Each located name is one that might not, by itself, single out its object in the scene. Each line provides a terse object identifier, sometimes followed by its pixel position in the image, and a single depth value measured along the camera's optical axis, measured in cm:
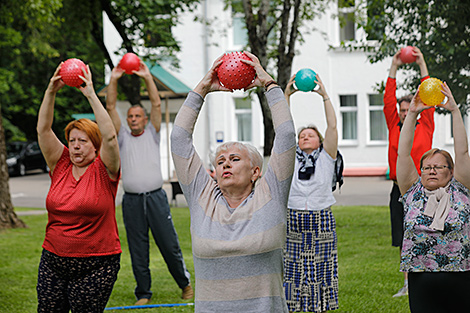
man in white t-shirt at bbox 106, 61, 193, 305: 707
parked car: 3053
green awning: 2256
